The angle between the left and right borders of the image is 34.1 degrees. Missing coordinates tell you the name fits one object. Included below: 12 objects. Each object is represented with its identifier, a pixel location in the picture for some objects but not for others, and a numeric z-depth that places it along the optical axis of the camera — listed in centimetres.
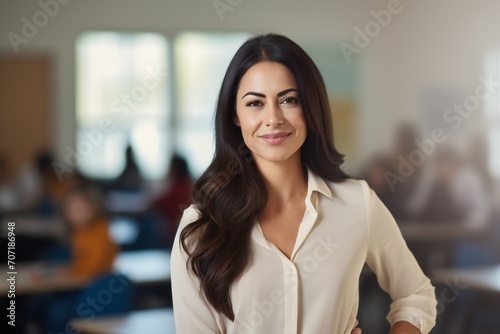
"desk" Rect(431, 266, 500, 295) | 385
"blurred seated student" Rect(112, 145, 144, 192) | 660
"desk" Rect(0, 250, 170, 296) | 452
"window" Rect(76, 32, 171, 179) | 660
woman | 187
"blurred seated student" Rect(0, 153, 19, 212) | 652
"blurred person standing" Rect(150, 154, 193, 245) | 631
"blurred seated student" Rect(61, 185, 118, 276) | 510
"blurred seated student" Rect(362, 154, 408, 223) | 544
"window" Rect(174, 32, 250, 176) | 651
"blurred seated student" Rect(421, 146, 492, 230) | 475
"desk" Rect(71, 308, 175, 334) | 323
